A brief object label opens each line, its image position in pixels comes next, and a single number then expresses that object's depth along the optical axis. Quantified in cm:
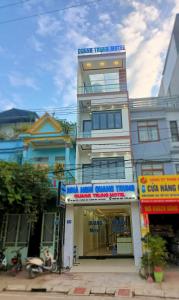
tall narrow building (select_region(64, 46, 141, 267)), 1181
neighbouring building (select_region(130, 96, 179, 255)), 1409
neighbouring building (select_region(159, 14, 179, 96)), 1787
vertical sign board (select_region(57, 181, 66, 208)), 1060
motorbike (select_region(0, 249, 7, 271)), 1040
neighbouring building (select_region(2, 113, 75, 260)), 1195
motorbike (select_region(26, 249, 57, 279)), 931
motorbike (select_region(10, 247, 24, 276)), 994
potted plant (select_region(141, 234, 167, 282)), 848
